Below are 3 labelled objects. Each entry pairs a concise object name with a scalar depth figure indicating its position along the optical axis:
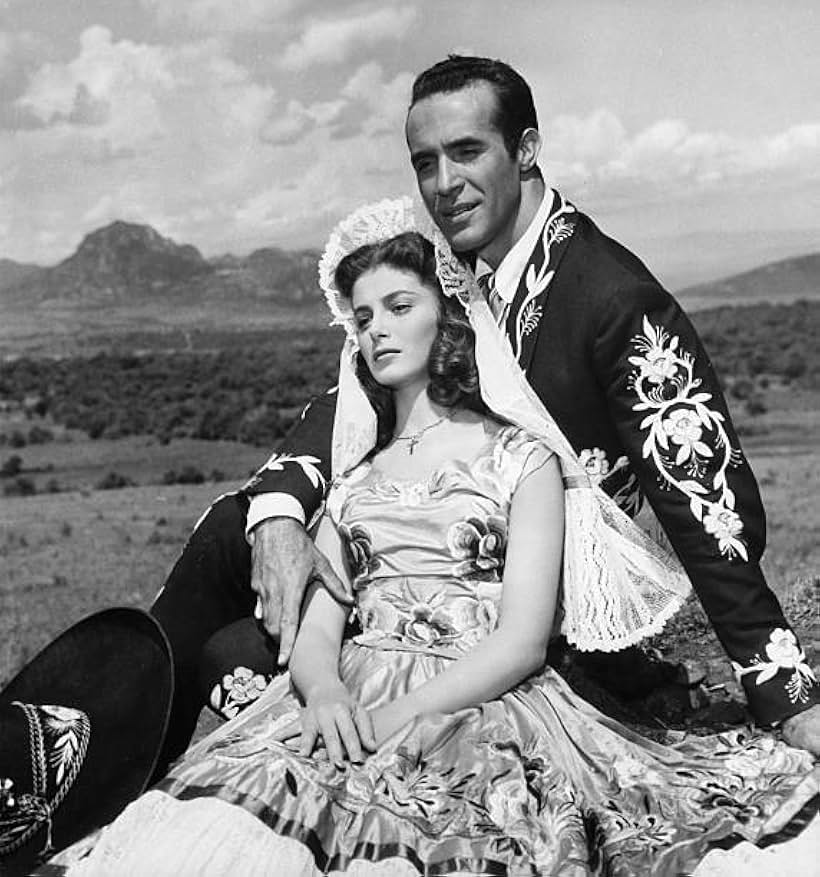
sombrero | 3.05
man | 3.35
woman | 2.71
